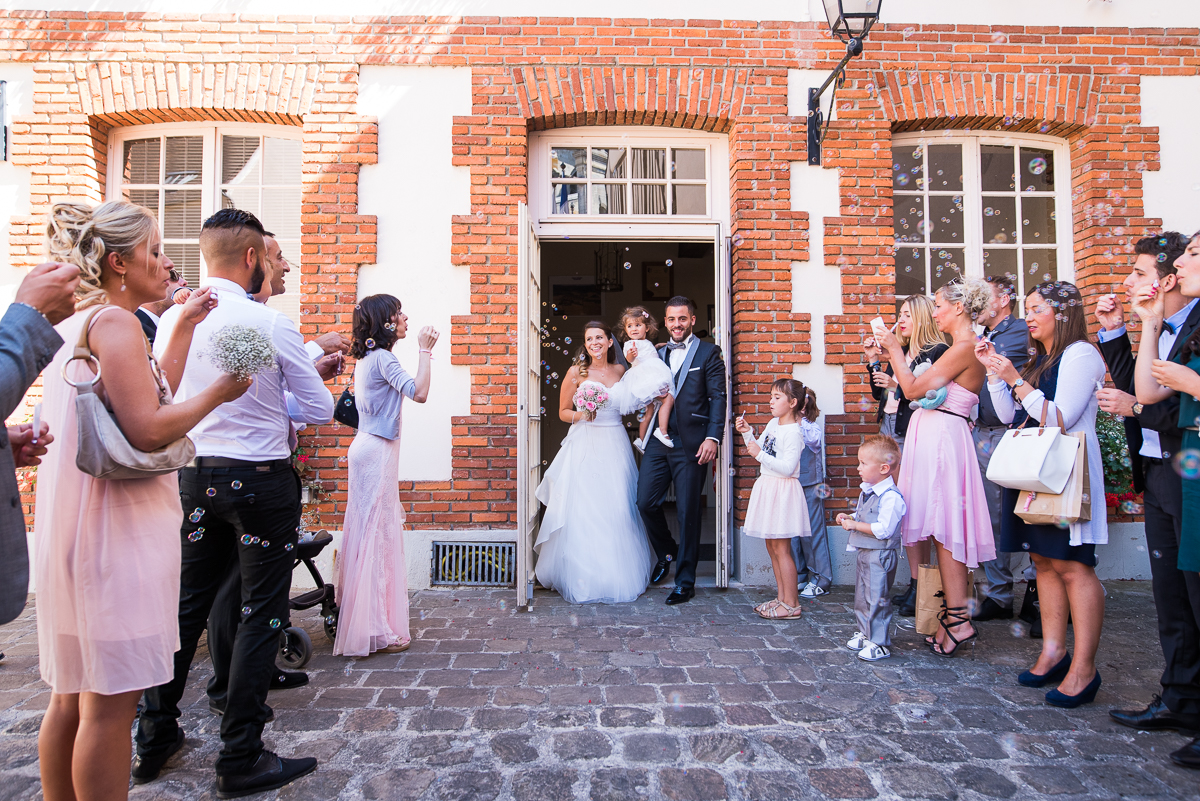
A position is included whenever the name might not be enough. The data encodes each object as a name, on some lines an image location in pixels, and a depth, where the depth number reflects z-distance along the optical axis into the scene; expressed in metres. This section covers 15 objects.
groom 5.27
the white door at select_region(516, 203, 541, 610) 4.94
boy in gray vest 3.89
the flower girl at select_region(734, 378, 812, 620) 4.60
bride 5.18
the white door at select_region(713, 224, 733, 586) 5.52
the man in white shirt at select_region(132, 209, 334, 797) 2.68
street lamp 5.01
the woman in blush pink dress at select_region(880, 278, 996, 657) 4.01
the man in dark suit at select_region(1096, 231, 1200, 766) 2.93
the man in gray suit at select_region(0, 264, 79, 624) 1.61
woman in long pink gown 3.96
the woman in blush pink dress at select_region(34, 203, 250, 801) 1.96
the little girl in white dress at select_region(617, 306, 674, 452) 5.46
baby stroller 3.75
